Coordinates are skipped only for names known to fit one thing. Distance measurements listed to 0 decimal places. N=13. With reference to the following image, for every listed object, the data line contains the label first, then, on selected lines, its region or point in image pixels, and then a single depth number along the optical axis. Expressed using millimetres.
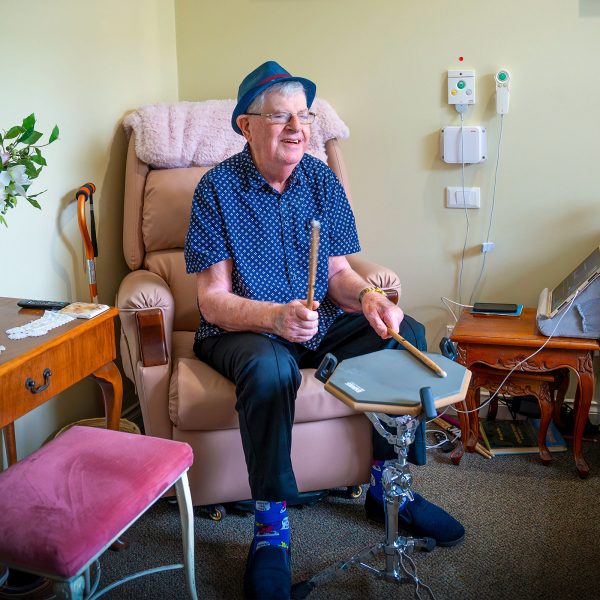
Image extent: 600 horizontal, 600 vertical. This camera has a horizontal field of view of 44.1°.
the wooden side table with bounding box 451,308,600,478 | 2127
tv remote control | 1688
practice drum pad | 1414
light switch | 2486
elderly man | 1700
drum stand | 1550
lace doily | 1517
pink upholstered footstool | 1182
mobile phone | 2344
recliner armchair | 1832
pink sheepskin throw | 2373
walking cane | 2109
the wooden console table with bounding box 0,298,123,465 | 1404
